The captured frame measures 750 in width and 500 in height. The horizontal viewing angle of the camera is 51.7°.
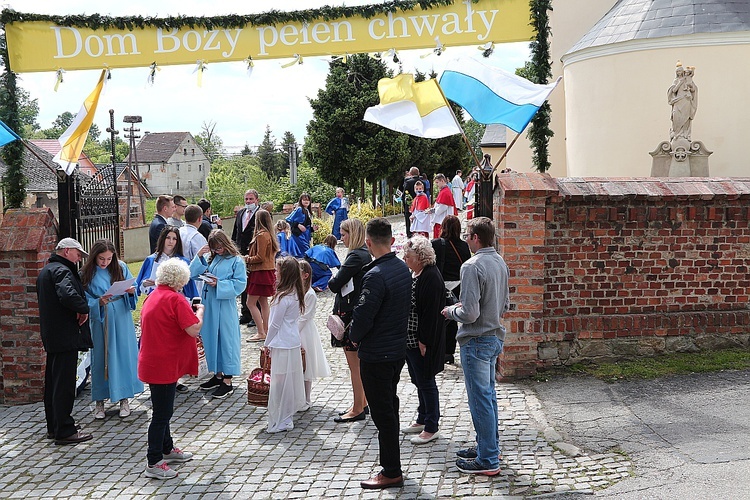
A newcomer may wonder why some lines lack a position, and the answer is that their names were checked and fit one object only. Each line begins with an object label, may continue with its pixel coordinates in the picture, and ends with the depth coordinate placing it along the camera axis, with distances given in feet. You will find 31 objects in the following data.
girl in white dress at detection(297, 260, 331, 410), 24.81
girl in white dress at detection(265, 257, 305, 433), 23.71
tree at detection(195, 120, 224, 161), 316.40
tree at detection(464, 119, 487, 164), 274.40
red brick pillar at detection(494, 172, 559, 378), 26.99
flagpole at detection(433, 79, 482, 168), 26.76
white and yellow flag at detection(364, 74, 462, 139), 27.91
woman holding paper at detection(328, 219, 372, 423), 23.63
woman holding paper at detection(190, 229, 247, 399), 27.68
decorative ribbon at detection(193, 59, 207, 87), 29.25
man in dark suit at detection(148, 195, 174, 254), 32.29
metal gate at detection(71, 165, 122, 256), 30.12
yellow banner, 28.76
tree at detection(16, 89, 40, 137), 373.63
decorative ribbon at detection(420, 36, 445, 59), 28.43
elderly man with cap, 22.74
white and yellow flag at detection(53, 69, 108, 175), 29.14
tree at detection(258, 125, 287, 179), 288.92
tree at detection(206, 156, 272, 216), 163.94
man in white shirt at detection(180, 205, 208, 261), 30.48
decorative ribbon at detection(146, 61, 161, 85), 29.19
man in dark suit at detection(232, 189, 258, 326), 39.91
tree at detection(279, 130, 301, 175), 282.77
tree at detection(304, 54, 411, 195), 111.55
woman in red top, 19.89
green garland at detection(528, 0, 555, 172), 27.96
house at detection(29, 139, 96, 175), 181.13
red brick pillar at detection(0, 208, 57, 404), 26.84
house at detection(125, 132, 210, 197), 339.77
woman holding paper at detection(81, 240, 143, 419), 24.61
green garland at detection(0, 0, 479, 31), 28.68
